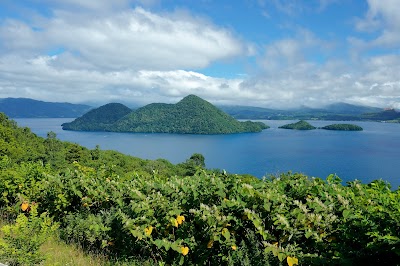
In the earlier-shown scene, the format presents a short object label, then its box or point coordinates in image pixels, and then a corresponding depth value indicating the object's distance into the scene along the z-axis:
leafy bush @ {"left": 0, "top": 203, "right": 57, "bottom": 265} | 3.73
